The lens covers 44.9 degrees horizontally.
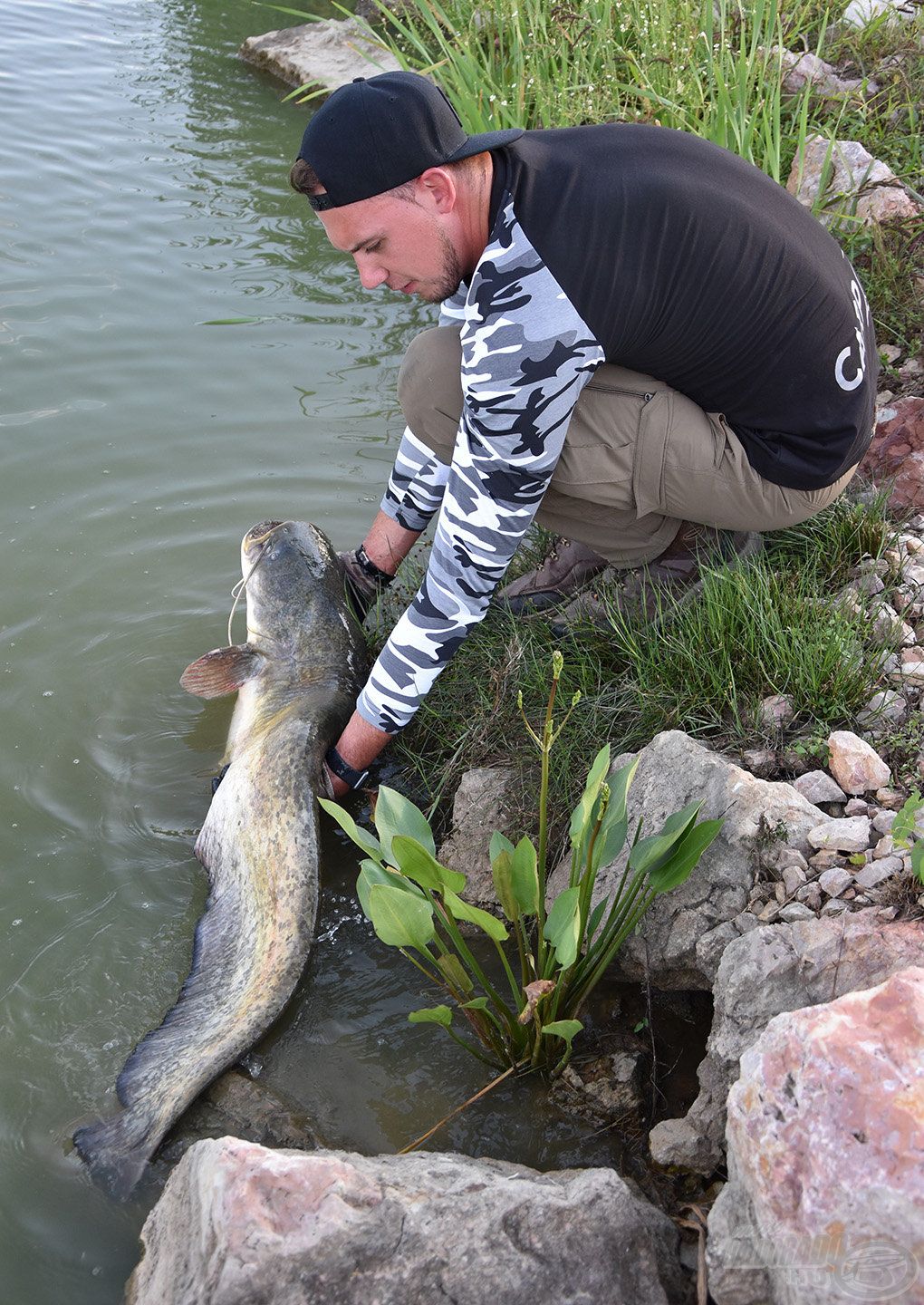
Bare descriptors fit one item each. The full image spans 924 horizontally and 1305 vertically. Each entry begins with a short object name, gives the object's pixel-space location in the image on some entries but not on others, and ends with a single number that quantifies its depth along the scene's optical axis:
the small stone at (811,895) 2.54
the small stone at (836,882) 2.53
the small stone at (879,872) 2.50
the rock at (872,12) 6.31
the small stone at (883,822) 2.64
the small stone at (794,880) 2.59
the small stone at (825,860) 2.60
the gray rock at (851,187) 4.87
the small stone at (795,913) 2.51
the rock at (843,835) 2.61
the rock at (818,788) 2.82
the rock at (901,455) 3.92
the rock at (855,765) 2.82
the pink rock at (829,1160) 1.64
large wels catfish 2.81
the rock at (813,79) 5.91
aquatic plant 2.40
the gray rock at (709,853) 2.70
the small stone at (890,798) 2.74
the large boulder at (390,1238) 1.91
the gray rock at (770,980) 2.30
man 2.79
